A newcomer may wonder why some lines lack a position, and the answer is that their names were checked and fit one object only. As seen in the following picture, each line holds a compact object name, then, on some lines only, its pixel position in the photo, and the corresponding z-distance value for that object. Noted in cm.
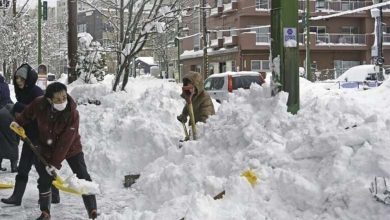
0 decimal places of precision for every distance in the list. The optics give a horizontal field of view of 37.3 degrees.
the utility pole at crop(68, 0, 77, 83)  1330
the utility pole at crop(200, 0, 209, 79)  3445
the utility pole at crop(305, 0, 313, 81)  3434
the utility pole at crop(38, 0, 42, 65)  2324
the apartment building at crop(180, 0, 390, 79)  4191
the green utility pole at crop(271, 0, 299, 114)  650
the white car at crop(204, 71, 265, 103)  1948
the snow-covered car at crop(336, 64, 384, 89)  2588
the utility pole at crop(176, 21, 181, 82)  5136
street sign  650
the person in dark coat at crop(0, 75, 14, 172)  852
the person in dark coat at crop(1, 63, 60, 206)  659
